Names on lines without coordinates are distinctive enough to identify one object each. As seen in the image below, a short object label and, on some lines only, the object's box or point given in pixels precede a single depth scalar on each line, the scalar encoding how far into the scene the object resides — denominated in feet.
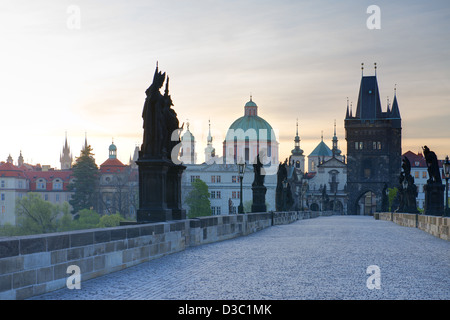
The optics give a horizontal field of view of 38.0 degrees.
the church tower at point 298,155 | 627.38
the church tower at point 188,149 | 495.41
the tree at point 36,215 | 305.94
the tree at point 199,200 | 367.66
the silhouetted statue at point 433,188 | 95.20
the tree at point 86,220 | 319.06
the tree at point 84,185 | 362.94
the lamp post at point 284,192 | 159.94
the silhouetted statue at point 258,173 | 118.32
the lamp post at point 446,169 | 102.78
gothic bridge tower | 402.52
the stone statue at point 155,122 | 53.36
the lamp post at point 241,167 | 107.45
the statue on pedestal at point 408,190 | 129.39
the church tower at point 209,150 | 529.86
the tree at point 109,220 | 302.60
